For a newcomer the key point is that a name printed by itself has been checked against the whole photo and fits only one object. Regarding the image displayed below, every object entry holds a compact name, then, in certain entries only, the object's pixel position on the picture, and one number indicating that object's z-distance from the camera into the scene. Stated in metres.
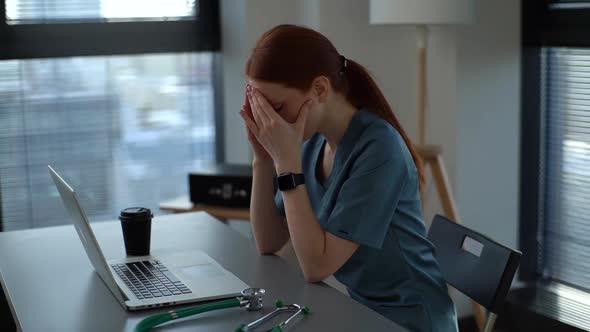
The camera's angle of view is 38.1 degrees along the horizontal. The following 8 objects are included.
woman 1.75
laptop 1.60
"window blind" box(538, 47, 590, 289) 3.14
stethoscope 1.46
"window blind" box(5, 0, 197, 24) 3.17
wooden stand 3.02
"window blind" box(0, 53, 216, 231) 3.22
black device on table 3.04
